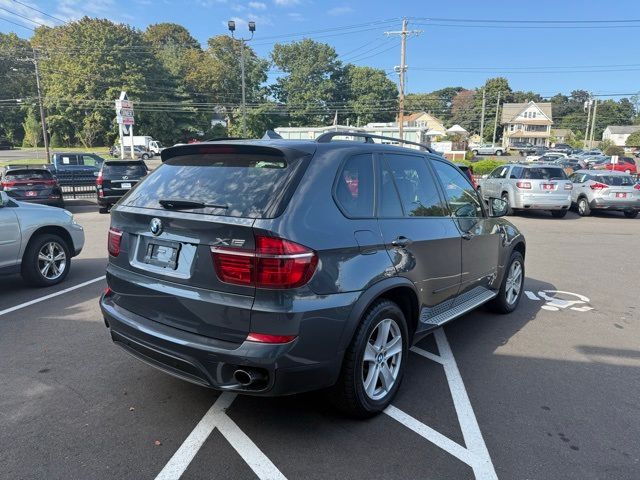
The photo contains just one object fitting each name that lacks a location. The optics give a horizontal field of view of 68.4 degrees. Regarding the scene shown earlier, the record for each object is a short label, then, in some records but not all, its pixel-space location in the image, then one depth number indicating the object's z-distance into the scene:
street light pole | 34.19
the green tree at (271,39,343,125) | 84.88
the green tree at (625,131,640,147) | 75.12
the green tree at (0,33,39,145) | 72.56
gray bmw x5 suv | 2.63
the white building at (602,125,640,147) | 103.34
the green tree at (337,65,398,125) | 91.81
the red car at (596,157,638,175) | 31.57
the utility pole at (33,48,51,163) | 33.70
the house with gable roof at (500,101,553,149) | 94.38
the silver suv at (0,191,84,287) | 5.98
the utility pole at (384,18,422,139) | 36.28
